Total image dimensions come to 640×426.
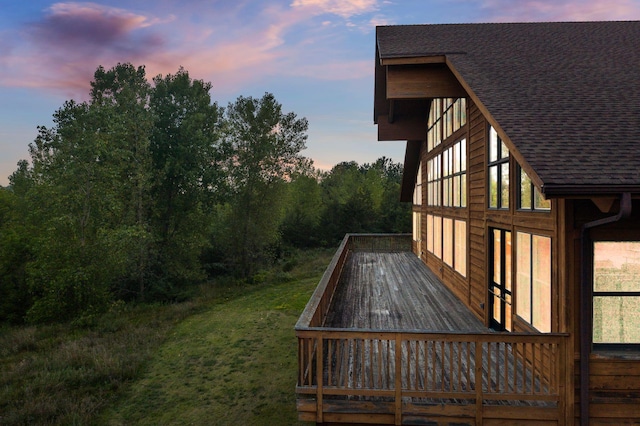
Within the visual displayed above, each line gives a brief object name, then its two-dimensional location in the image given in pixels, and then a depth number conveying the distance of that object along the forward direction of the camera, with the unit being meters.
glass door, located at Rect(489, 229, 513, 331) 6.22
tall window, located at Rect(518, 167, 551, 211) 4.91
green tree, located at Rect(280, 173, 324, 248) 34.94
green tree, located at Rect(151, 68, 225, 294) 21.98
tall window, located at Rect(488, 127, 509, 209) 6.14
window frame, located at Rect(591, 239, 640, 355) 4.32
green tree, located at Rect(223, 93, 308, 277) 24.22
